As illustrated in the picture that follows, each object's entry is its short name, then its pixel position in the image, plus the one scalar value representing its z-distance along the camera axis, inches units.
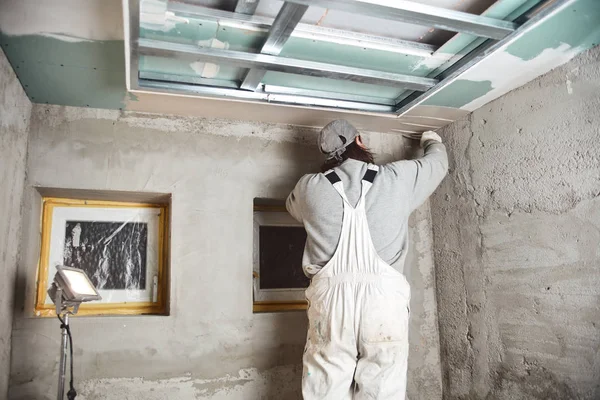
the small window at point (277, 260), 103.5
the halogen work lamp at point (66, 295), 64.7
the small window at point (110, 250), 91.1
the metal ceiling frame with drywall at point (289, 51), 60.2
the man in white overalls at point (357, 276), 69.7
